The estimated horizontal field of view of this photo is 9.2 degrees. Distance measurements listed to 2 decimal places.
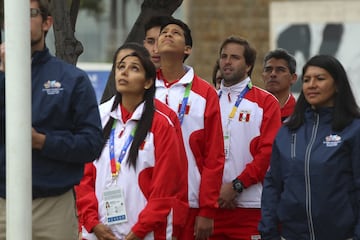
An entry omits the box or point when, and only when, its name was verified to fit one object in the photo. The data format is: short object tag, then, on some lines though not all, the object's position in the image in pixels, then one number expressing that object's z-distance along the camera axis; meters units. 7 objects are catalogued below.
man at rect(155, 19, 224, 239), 14.80
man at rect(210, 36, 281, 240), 15.84
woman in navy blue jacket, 12.84
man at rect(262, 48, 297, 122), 17.76
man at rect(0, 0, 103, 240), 11.36
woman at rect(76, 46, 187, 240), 12.75
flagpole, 10.63
